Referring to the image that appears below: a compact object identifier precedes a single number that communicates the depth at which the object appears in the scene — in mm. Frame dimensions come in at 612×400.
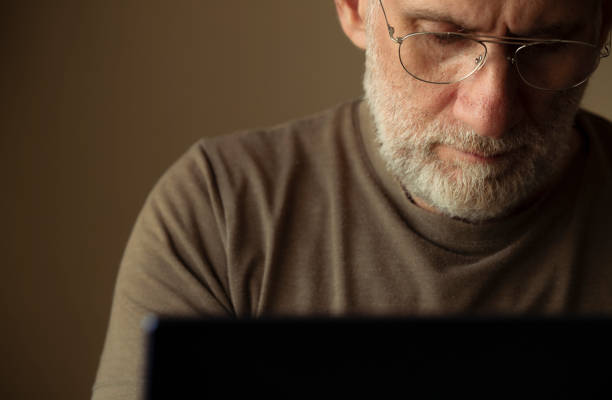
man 819
